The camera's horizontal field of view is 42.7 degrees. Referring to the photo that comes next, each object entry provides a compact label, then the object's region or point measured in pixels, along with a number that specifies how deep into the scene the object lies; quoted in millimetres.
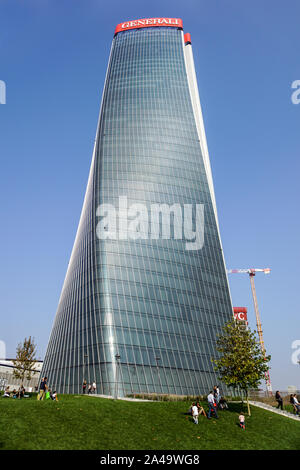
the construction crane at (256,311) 170075
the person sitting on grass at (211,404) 32562
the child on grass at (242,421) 31041
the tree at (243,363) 40406
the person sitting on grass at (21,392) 42653
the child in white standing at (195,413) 29797
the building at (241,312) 189325
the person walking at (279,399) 42009
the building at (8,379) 110938
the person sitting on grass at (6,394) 43091
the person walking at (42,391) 37594
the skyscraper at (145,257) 62719
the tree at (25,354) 62188
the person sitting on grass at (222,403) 39372
